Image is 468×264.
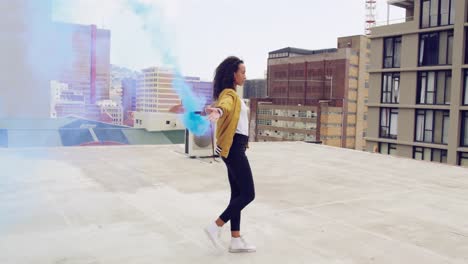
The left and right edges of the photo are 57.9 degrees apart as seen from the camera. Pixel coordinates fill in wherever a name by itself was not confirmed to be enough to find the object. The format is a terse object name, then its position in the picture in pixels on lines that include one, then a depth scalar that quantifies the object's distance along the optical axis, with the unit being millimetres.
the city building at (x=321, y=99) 60938
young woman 3197
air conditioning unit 8469
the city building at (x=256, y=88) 84125
